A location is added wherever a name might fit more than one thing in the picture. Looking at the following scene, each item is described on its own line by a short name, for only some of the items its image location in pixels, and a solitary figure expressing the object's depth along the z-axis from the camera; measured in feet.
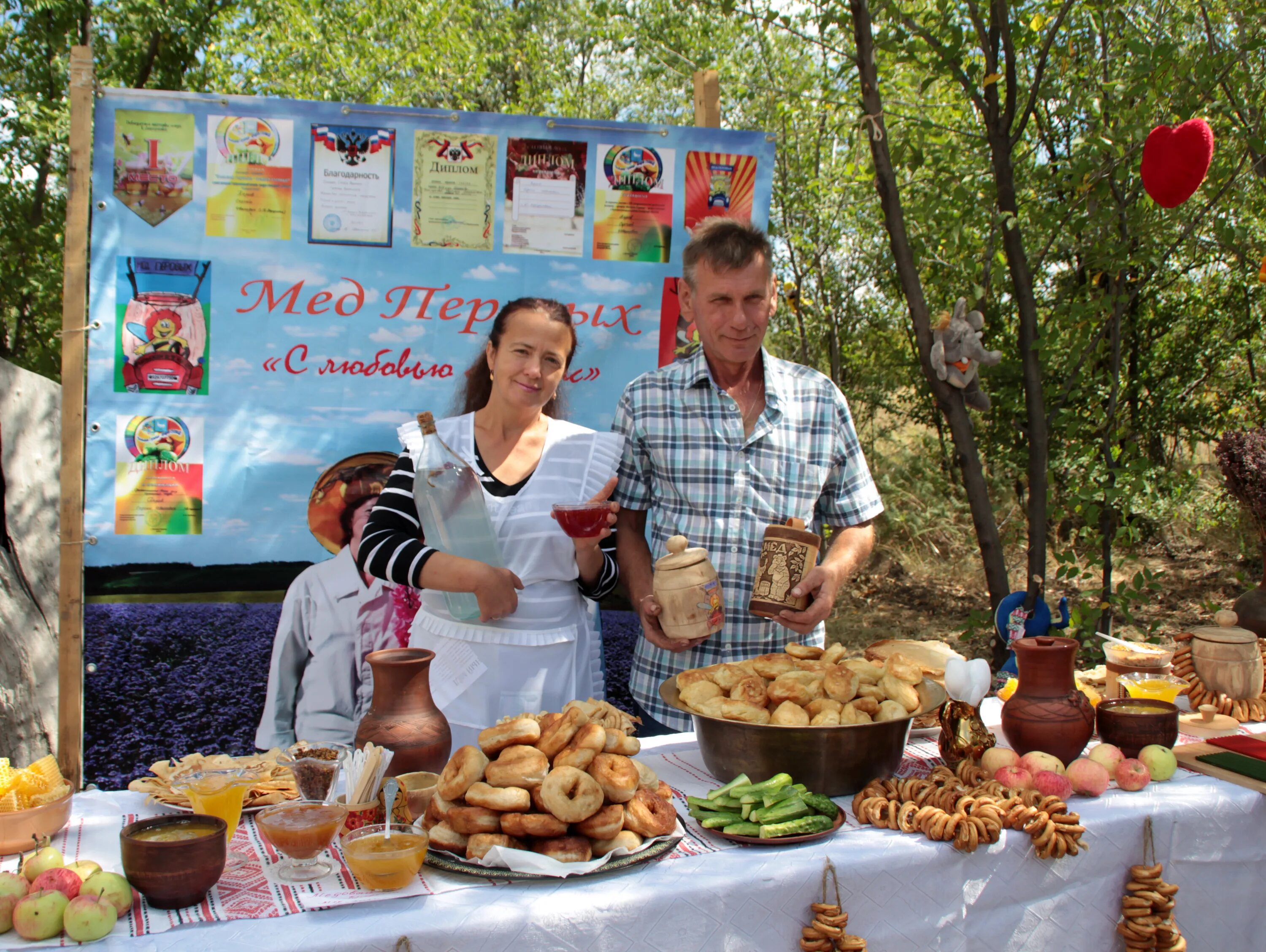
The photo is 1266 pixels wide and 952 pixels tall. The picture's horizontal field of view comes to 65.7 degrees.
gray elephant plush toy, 13.99
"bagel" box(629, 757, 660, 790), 5.70
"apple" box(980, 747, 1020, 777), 6.40
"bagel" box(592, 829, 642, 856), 5.17
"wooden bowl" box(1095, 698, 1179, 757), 6.89
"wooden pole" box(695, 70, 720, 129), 11.36
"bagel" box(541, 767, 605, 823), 5.00
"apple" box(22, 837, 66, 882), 4.70
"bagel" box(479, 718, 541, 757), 5.37
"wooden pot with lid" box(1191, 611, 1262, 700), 7.95
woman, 8.54
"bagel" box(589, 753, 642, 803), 5.17
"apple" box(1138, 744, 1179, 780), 6.61
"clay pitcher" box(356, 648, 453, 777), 5.70
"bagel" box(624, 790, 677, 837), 5.28
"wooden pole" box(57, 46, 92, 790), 9.78
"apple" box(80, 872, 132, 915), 4.52
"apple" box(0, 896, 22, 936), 4.40
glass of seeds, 5.33
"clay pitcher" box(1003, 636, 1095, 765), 6.60
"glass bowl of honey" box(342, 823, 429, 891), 4.76
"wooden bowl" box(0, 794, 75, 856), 5.22
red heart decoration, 11.28
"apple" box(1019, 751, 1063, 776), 6.28
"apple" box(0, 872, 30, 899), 4.43
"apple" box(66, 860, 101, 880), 4.67
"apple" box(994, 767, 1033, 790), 6.07
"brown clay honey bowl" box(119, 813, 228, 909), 4.62
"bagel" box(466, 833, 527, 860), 5.00
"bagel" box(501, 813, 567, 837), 5.00
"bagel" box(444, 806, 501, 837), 5.09
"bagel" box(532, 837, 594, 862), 5.01
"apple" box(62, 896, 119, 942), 4.35
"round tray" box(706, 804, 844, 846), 5.42
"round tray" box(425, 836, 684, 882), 4.94
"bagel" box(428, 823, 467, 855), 5.13
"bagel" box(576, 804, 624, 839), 5.08
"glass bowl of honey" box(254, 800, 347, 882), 4.93
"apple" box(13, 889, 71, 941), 4.33
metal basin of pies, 5.95
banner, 10.19
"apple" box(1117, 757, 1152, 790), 6.41
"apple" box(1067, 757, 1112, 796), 6.21
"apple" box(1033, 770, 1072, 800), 6.04
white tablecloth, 4.64
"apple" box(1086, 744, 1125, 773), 6.55
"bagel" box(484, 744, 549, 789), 5.10
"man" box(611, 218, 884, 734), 8.49
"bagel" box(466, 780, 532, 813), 5.05
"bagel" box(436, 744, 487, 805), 5.20
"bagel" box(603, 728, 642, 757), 5.49
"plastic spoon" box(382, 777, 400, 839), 5.24
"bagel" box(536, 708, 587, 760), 5.36
